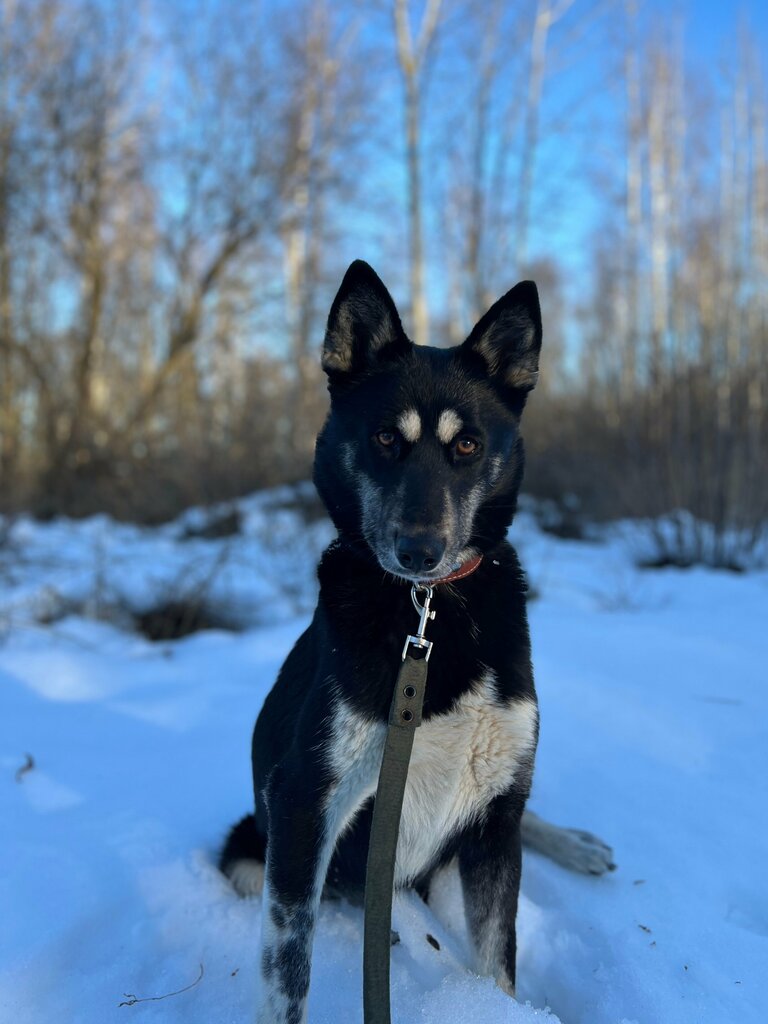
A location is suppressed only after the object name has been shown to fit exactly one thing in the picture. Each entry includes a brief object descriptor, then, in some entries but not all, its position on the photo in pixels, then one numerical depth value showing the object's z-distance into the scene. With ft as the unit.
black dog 1.83
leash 1.62
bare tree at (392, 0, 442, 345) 36.55
